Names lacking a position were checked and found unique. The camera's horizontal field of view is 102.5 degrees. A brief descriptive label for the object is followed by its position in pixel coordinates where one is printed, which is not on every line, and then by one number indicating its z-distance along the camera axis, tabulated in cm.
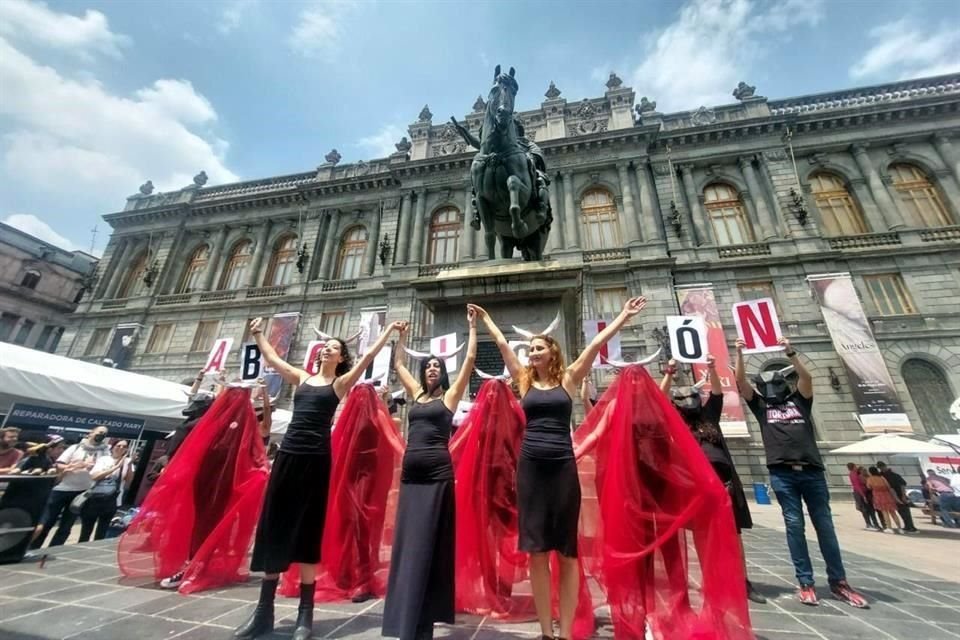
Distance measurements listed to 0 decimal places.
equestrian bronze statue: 645
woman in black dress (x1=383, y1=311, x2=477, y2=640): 210
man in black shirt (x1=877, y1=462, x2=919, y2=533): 896
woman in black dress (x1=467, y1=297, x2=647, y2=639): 215
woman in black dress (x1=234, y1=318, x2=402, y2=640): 231
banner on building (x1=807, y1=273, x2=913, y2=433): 1345
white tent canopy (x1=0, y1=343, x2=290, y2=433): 655
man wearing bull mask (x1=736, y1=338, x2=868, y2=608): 312
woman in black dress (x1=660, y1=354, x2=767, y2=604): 349
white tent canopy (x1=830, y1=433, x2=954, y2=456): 1012
